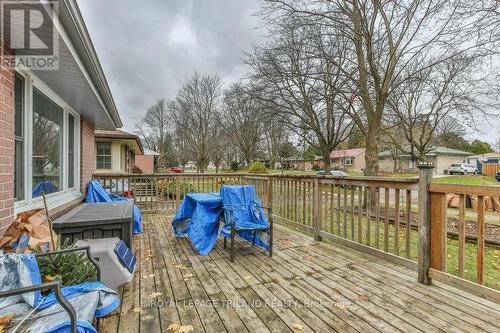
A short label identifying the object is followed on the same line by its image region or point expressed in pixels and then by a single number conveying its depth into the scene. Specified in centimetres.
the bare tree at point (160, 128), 3369
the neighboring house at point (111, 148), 1232
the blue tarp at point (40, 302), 145
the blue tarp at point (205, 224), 416
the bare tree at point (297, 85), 932
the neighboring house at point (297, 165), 5091
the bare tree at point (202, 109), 2512
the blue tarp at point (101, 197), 538
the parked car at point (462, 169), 3536
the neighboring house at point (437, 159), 4147
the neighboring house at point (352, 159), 4783
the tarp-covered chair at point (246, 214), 399
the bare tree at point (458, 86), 893
